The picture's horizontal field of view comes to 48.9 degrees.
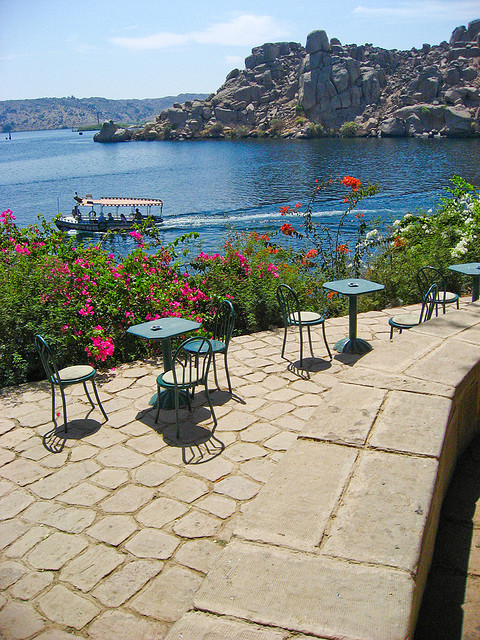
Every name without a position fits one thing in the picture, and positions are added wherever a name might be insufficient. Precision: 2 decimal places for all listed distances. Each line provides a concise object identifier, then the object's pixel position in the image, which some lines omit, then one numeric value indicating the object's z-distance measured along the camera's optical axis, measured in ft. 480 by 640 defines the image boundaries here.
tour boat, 99.19
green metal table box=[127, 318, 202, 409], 16.54
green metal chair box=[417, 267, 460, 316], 21.45
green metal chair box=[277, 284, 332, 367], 19.95
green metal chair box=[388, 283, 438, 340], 19.07
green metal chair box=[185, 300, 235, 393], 17.31
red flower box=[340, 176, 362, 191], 30.88
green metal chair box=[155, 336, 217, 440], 15.02
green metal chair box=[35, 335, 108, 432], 15.81
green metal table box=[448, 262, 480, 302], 21.36
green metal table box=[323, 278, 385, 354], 20.98
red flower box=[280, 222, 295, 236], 32.35
